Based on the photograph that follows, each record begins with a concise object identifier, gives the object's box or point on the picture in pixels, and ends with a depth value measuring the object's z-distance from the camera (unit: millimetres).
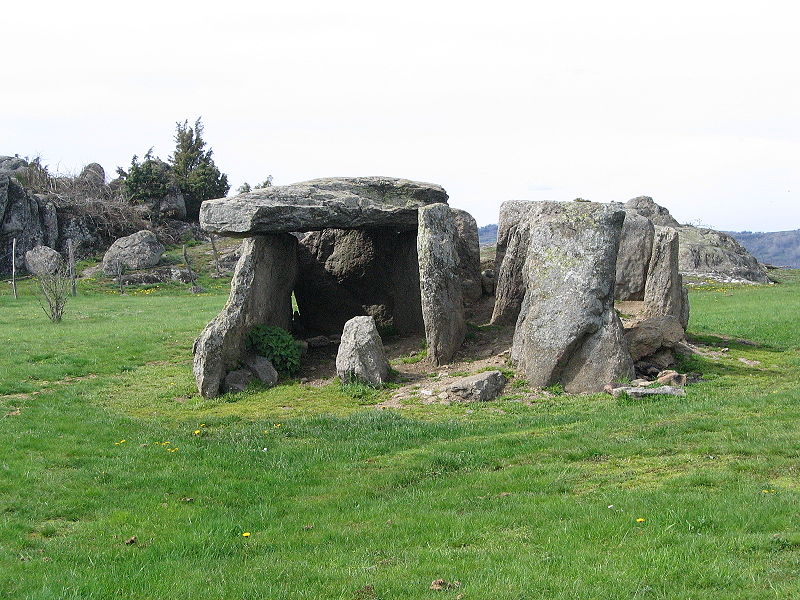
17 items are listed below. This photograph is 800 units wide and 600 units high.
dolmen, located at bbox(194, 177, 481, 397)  17516
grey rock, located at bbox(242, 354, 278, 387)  17266
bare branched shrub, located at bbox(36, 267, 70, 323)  27891
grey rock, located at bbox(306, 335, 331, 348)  20250
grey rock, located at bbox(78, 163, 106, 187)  61194
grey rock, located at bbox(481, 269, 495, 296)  21609
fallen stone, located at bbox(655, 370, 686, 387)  15229
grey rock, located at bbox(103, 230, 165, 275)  45531
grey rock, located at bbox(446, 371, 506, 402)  15023
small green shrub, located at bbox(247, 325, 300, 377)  17875
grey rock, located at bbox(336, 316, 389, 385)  16516
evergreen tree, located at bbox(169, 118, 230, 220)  60844
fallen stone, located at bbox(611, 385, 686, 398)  14234
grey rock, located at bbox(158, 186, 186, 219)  57719
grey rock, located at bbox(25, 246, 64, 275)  40147
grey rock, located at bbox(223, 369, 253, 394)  16705
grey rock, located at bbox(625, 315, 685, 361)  16547
